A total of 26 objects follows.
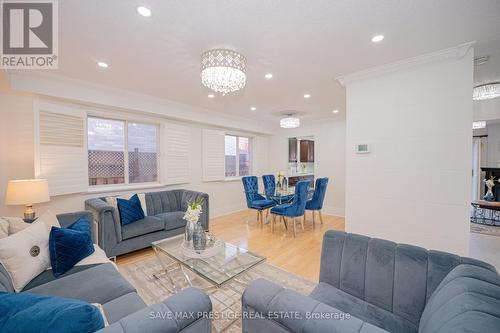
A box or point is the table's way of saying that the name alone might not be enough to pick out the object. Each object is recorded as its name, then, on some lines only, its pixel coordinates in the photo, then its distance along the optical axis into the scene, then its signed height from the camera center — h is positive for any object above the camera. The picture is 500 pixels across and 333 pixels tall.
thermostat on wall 2.61 +0.21
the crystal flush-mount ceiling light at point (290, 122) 4.41 +0.93
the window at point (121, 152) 3.47 +0.24
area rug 1.81 -1.34
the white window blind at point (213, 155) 4.86 +0.24
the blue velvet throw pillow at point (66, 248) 1.62 -0.71
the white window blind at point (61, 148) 2.71 +0.24
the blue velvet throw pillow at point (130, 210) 2.99 -0.70
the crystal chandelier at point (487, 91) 2.84 +1.06
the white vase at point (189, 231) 2.18 -0.73
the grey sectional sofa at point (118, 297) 0.89 -0.87
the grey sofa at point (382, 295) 0.79 -0.70
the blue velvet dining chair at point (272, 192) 4.25 -0.66
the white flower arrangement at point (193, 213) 2.13 -0.52
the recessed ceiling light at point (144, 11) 1.54 +1.20
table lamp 2.29 -0.34
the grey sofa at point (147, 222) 2.65 -0.89
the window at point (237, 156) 5.71 +0.24
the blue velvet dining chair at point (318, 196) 4.15 -0.69
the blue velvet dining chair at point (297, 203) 3.69 -0.74
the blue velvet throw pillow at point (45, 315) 0.68 -0.53
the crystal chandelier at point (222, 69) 1.98 +0.96
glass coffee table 1.72 -0.96
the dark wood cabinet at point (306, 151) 6.73 +0.47
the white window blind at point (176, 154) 4.13 +0.22
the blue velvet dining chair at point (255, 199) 4.33 -0.81
